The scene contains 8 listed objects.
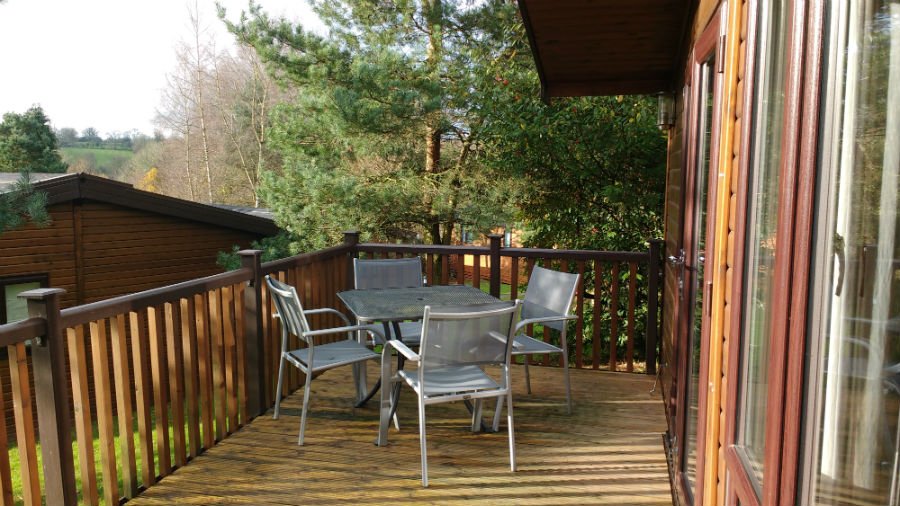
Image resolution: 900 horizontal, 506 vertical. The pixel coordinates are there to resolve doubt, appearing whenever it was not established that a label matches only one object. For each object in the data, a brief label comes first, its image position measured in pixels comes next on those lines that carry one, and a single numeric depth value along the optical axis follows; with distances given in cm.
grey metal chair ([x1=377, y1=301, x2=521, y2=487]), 339
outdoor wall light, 488
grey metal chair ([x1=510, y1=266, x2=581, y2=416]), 431
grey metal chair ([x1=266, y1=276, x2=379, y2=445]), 380
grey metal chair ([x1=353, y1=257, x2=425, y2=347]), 504
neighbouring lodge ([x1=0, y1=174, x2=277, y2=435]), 845
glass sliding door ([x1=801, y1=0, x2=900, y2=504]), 82
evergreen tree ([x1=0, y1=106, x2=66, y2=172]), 1811
